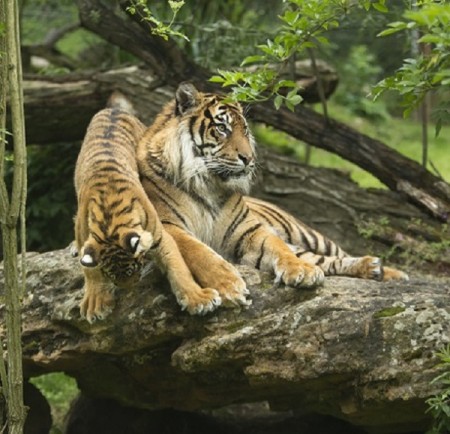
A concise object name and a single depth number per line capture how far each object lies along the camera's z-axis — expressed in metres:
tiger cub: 9.60
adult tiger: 11.44
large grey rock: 9.56
